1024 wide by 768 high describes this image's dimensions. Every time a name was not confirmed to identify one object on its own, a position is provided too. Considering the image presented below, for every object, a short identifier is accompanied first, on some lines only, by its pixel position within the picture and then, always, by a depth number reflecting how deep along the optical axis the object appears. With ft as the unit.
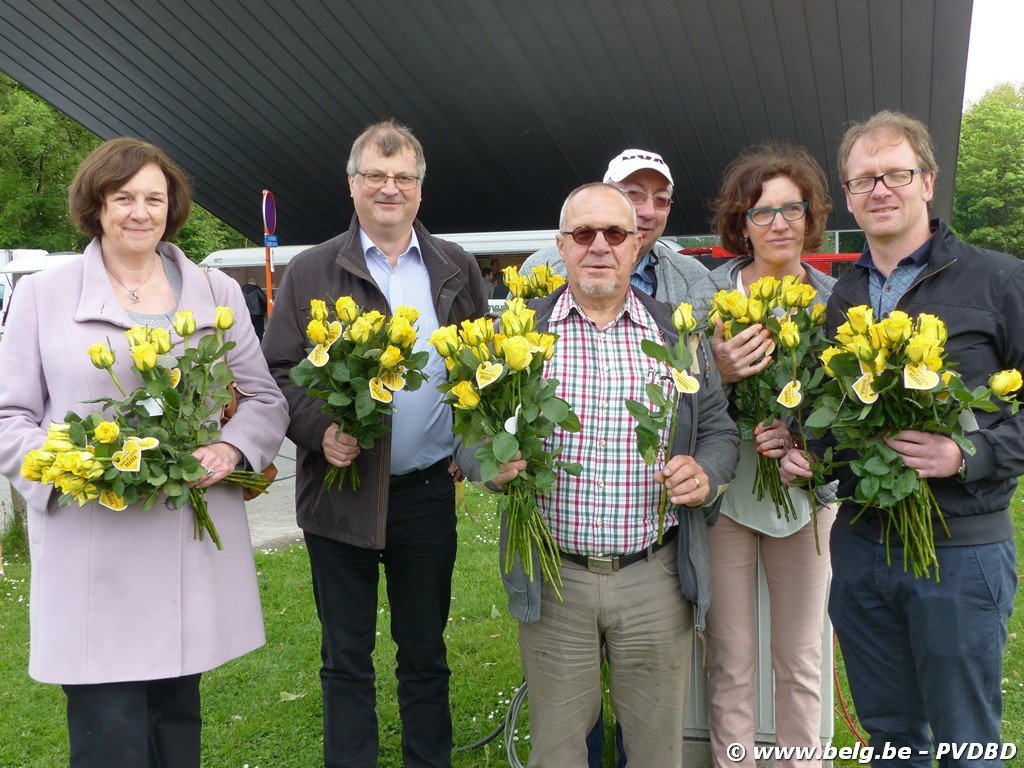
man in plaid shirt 9.26
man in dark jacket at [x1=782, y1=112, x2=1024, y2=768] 8.66
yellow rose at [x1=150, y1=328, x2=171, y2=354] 8.89
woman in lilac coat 9.09
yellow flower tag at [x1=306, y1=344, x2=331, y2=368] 9.36
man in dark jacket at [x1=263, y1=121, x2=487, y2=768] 11.14
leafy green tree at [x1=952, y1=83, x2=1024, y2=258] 154.81
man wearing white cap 11.74
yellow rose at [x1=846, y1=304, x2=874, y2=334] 8.23
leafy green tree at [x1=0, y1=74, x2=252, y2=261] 89.51
